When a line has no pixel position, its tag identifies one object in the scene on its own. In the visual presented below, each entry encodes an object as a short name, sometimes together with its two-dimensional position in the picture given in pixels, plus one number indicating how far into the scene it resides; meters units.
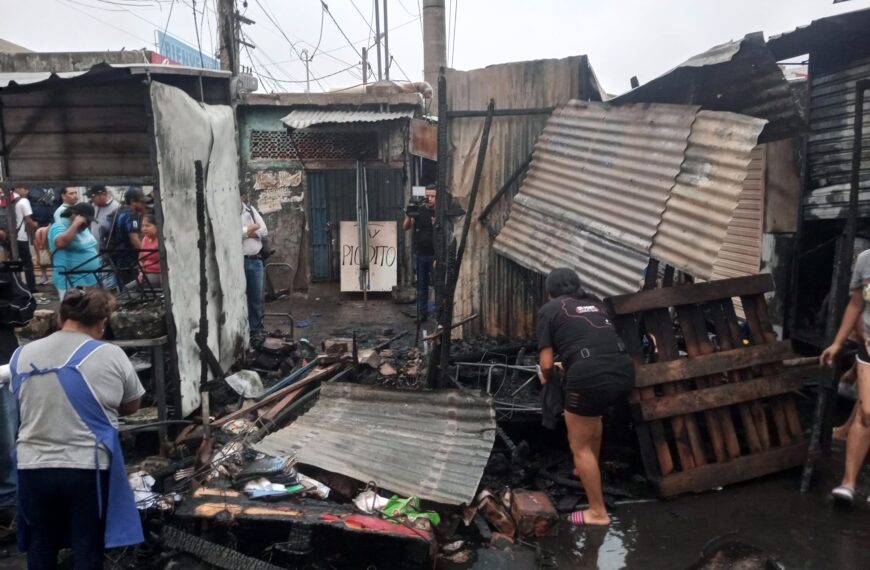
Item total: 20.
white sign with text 12.43
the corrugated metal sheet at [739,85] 4.24
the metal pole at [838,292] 4.57
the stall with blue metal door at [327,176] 12.28
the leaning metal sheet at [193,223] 5.36
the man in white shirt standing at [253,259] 8.12
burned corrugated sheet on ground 4.25
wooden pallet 4.67
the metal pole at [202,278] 6.03
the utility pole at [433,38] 16.70
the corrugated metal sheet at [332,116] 11.44
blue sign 19.38
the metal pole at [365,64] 27.89
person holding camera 9.20
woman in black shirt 4.24
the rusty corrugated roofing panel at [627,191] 4.40
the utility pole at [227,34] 12.30
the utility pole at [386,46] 24.25
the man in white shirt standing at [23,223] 10.05
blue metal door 12.45
